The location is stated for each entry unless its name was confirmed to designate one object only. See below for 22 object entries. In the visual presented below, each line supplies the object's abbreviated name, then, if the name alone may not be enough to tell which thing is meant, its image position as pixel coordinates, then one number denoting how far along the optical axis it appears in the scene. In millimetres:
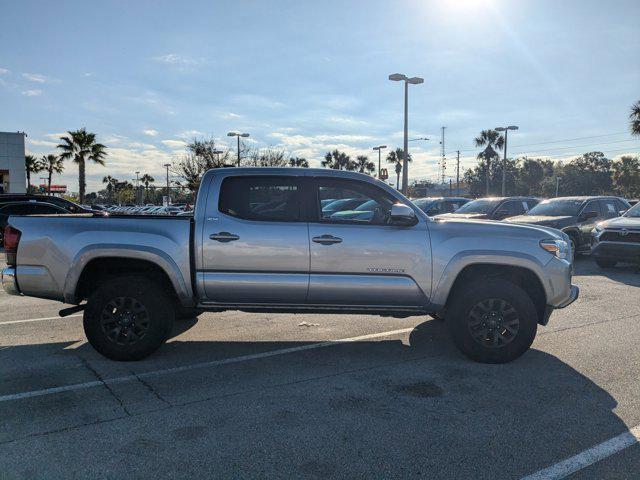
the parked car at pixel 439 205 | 17359
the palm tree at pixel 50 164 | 65062
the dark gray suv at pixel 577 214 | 12938
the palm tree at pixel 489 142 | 57784
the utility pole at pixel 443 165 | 98562
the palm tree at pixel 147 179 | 109762
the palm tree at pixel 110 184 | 111950
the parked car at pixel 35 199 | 16875
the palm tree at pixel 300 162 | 62062
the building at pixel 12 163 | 34344
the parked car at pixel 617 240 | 10570
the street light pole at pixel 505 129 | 37719
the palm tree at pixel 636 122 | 32156
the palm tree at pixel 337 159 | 65000
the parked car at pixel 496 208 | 15039
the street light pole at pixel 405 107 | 23495
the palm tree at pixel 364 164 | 72150
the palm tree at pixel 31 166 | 60156
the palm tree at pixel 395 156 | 59875
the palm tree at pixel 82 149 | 41344
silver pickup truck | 4895
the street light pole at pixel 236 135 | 37122
